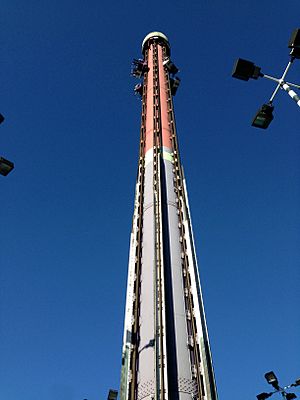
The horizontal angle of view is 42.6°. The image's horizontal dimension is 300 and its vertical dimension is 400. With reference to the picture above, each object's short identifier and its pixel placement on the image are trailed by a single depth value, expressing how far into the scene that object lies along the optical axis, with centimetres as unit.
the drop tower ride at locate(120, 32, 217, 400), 1845
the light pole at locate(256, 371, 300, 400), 1938
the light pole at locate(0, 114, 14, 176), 1277
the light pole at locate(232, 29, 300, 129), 1211
